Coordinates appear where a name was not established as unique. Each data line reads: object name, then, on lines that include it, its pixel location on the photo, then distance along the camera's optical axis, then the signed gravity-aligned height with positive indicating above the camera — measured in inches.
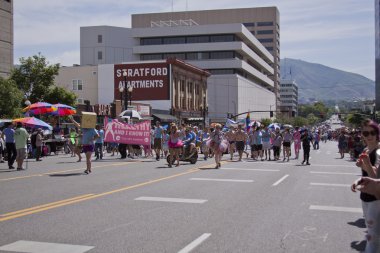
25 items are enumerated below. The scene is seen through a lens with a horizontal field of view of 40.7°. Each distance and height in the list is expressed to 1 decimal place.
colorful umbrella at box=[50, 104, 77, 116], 1184.2 +58.5
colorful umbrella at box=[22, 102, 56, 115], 1155.9 +61.7
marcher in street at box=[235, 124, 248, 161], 995.6 -9.7
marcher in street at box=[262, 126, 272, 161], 1045.2 -14.4
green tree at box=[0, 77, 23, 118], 1577.3 +108.8
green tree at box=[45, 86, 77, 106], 1957.4 +151.4
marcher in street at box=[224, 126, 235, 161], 1018.4 -9.8
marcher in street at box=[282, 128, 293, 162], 1034.1 -14.5
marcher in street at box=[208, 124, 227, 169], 781.9 -13.9
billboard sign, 2484.0 +271.4
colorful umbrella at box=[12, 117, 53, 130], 994.7 +24.5
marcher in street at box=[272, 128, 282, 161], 1033.5 -20.5
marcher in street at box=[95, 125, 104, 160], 975.0 -27.0
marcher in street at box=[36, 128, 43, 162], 924.6 -18.0
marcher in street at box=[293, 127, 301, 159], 1131.3 -16.0
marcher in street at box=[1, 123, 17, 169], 738.4 -12.7
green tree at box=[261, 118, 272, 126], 4196.4 +109.3
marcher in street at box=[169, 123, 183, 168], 770.8 -11.5
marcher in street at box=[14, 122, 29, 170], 701.3 -9.3
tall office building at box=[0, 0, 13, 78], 2260.1 +437.0
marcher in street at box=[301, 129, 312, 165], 904.9 -18.2
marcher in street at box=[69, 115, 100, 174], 657.6 -8.0
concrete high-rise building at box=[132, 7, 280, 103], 5359.3 +1243.3
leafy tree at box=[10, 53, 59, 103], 1888.5 +219.1
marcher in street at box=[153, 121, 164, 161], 960.1 -10.3
